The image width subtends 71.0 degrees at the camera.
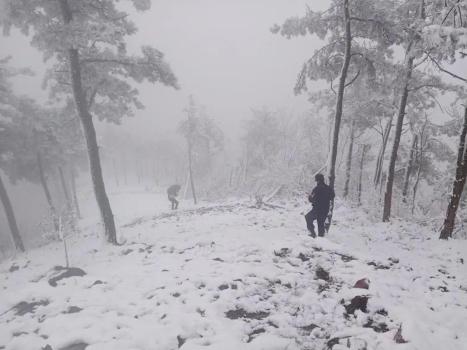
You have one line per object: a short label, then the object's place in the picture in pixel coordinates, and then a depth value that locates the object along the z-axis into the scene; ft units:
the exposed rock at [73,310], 19.34
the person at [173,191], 71.15
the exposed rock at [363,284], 18.88
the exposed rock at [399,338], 13.99
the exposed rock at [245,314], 17.11
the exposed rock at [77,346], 15.40
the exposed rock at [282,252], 25.42
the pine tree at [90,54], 30.48
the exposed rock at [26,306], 20.53
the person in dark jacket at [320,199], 29.76
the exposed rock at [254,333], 15.11
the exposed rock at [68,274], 25.25
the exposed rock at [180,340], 15.17
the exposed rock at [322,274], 21.34
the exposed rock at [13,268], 39.68
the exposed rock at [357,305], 17.02
